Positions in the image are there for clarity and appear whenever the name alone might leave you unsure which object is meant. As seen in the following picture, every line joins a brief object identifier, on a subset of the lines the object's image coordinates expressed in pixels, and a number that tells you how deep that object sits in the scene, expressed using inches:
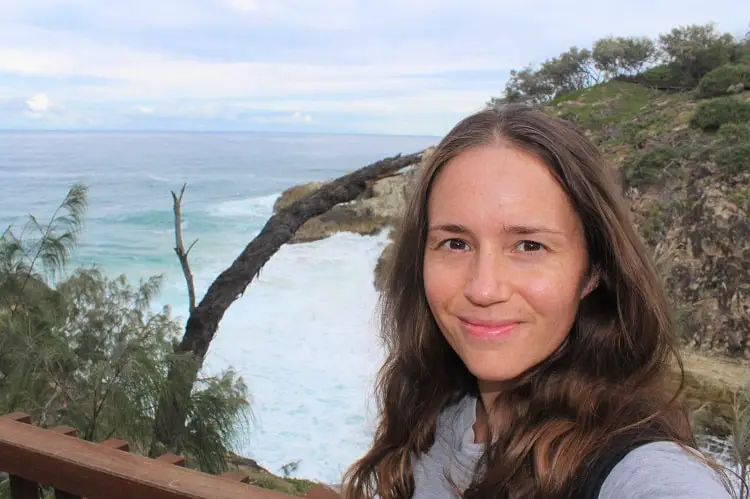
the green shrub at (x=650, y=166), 479.2
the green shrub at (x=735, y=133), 473.1
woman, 36.4
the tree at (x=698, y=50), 767.7
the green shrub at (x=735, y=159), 426.0
